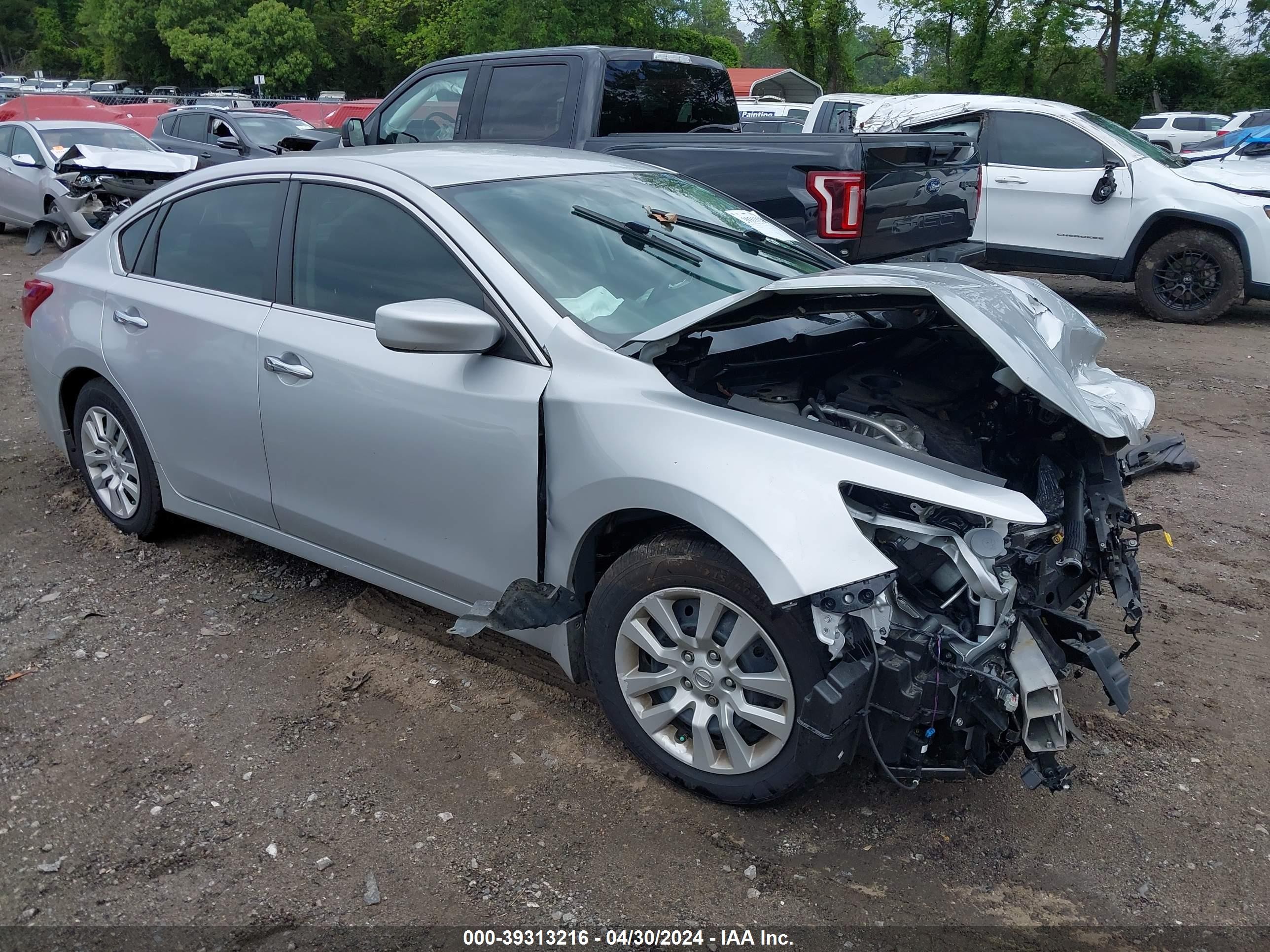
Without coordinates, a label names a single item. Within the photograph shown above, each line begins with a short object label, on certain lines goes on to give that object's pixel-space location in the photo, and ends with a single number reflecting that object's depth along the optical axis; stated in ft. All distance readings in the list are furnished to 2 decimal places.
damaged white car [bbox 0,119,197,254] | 30.12
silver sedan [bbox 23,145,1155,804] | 8.83
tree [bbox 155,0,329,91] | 179.42
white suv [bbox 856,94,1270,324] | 30.17
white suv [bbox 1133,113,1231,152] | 80.99
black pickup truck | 20.18
